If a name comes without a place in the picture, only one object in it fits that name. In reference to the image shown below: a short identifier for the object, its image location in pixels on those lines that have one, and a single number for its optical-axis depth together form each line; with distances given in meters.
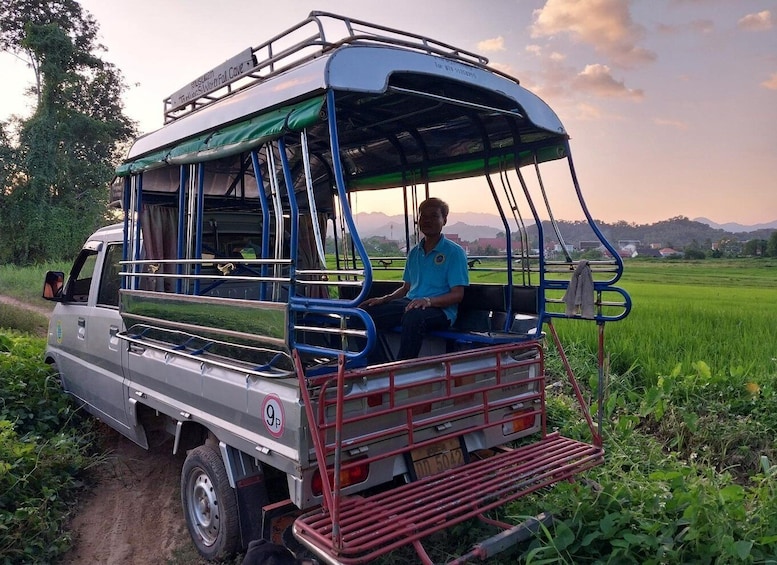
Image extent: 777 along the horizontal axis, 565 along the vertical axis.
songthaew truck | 2.78
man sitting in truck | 4.04
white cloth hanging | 3.72
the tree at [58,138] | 24.17
